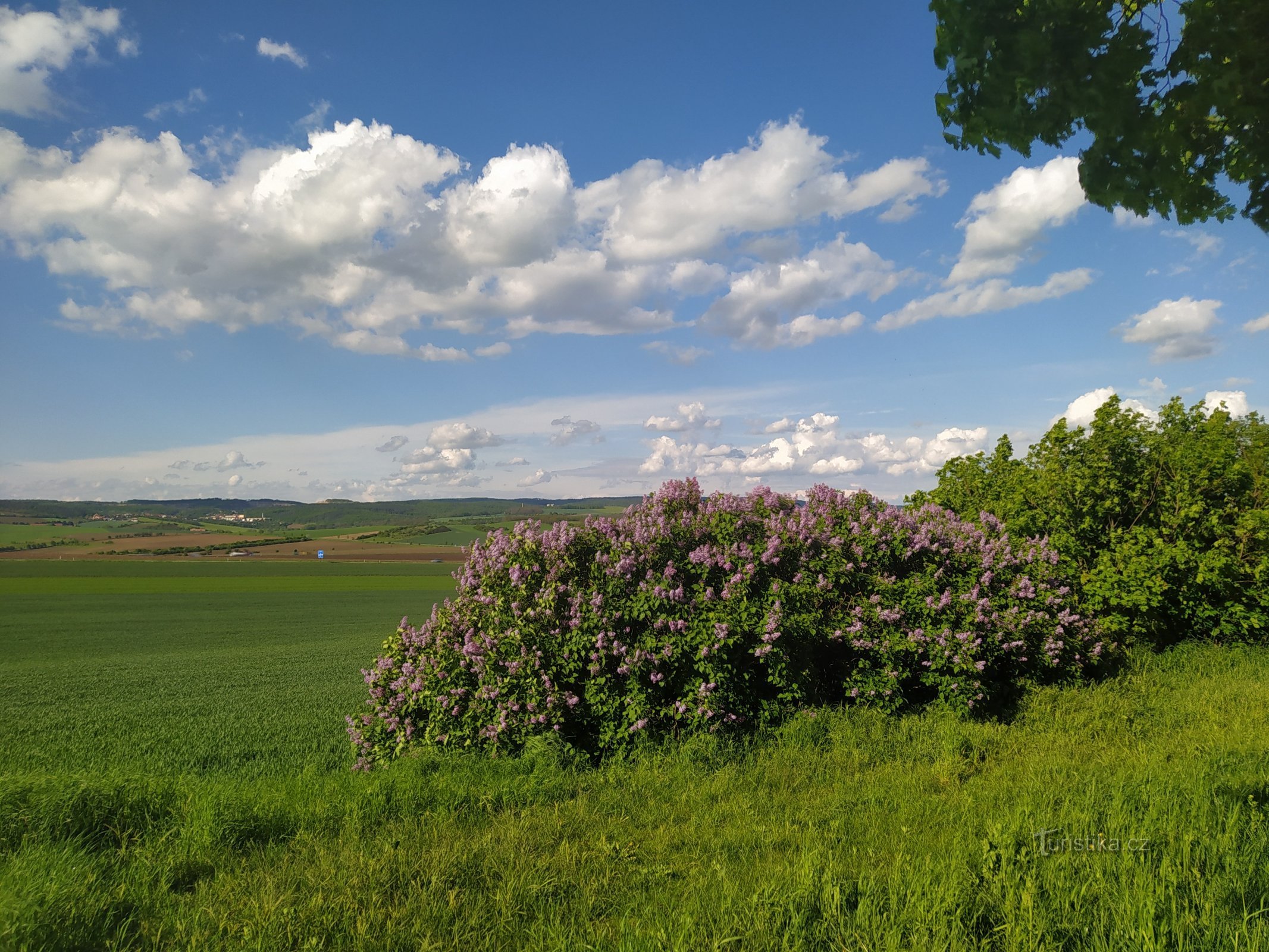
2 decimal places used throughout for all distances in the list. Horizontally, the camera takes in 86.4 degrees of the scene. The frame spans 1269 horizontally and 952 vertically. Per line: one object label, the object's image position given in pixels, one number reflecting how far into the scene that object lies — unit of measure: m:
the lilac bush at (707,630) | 7.34
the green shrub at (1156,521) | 12.41
